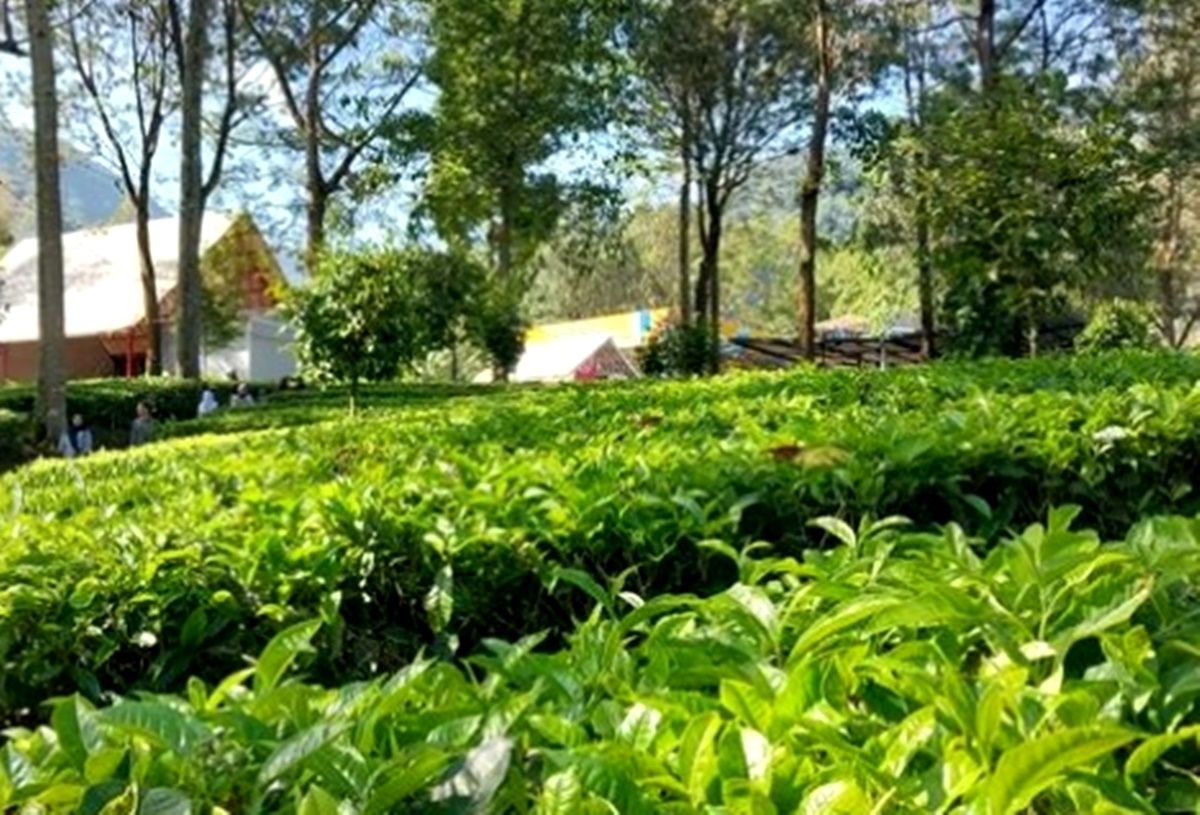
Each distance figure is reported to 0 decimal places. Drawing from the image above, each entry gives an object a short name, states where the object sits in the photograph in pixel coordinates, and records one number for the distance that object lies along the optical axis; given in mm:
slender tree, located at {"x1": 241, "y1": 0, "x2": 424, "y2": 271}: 25359
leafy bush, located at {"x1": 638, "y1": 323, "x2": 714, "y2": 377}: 24750
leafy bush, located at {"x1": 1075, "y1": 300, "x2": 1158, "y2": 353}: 22936
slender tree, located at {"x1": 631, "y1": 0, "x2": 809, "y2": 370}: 26141
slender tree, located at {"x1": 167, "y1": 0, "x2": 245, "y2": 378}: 19531
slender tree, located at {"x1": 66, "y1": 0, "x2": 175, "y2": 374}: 26500
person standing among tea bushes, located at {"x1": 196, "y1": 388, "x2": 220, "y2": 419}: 19973
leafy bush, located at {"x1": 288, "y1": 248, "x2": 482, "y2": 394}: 13633
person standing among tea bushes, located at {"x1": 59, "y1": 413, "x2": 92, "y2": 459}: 14492
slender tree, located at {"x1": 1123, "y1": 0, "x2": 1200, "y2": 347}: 22125
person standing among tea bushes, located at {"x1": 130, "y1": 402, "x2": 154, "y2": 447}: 16742
